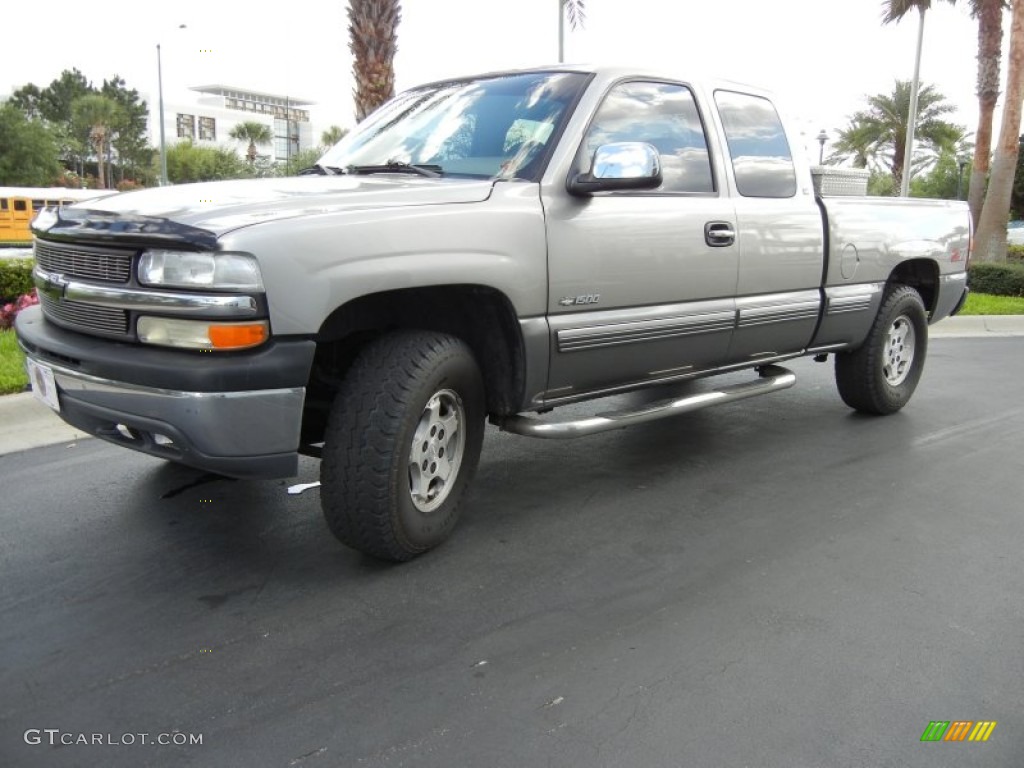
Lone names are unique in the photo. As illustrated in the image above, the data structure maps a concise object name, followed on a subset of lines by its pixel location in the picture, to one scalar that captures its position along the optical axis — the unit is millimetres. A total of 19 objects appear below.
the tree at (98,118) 68312
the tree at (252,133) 84688
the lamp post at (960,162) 40531
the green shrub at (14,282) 9406
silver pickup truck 2951
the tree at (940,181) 51969
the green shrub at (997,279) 14875
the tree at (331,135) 80788
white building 90438
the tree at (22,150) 50500
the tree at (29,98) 74125
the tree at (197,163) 66688
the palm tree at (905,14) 21844
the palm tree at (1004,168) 16766
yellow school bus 34938
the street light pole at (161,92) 30625
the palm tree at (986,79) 19109
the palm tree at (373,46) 12156
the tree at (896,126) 35938
